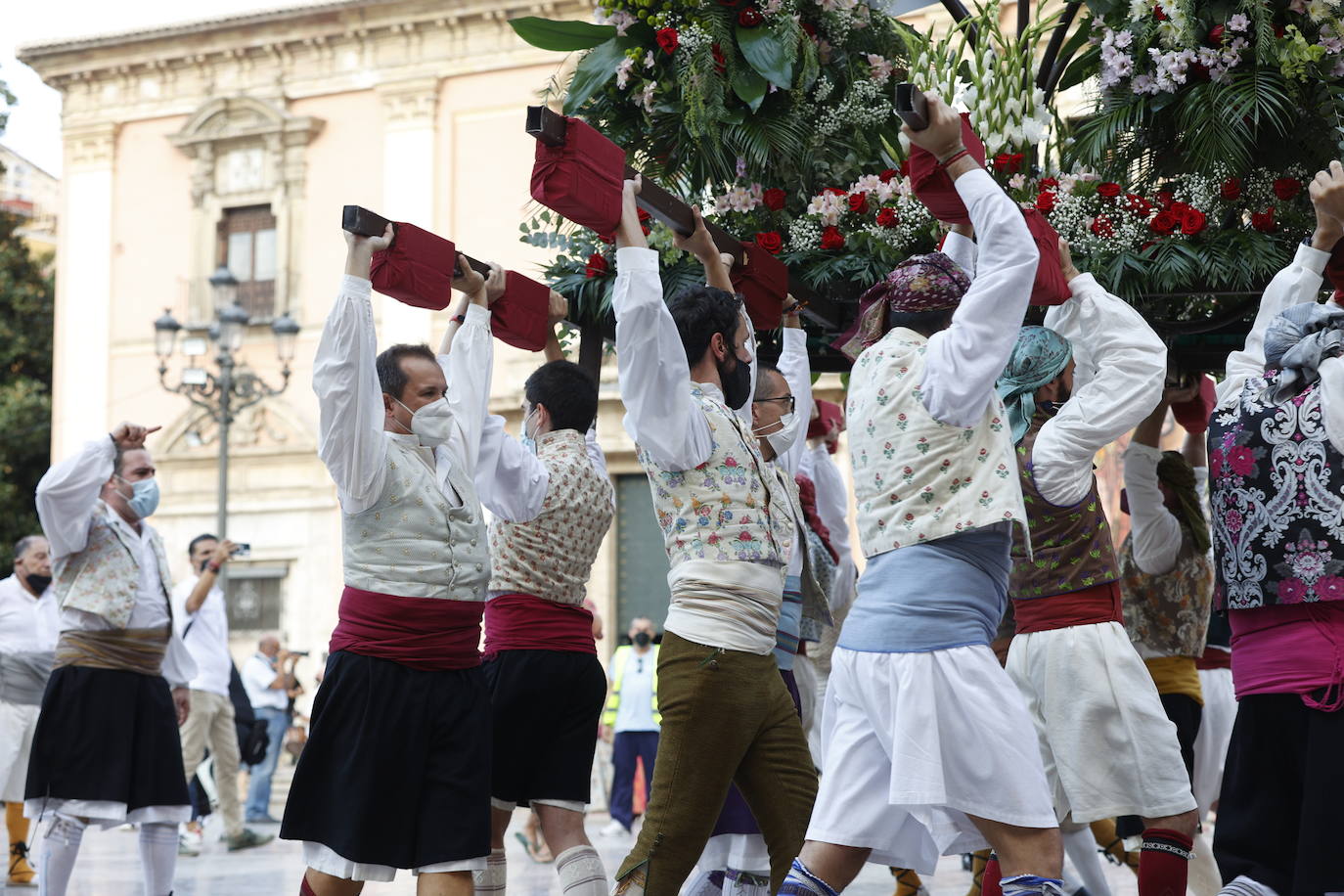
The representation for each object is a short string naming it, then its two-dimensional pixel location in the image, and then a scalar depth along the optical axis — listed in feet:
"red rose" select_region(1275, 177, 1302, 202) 16.46
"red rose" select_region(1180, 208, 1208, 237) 16.48
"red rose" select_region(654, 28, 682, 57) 17.21
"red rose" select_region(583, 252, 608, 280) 18.33
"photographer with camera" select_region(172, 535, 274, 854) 34.76
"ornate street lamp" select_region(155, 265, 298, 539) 49.37
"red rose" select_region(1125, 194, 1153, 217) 16.81
